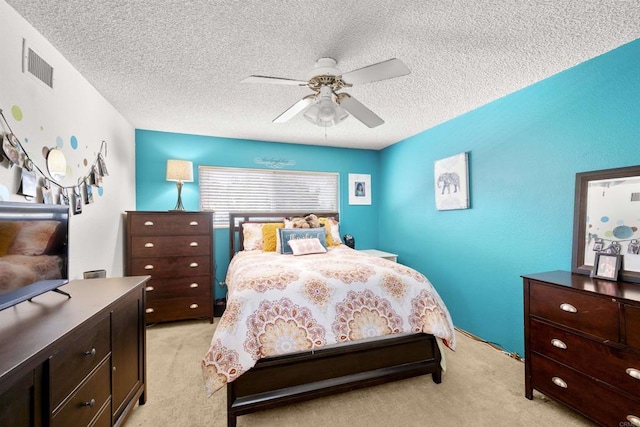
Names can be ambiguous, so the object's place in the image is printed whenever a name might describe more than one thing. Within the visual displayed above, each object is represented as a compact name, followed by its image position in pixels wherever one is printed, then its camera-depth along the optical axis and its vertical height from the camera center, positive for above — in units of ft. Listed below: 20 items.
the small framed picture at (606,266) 5.68 -1.09
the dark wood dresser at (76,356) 2.81 -1.80
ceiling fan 5.41 +2.72
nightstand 12.87 -1.89
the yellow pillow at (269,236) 11.34 -0.91
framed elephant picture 9.98 +1.17
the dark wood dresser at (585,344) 4.77 -2.50
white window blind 12.76 +1.11
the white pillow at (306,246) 10.27 -1.21
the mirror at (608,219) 5.74 -0.12
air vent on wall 5.26 +2.93
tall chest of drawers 10.18 -1.70
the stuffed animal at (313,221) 11.93 -0.30
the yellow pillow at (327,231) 12.10 -0.75
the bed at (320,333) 5.62 -2.59
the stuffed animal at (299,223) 11.72 -0.38
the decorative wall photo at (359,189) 14.93 +1.32
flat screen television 3.66 -0.52
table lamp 10.90 +1.70
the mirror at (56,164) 5.97 +1.10
